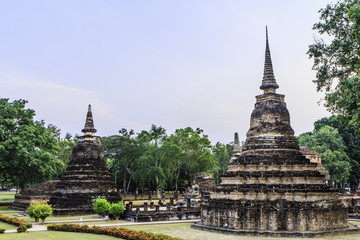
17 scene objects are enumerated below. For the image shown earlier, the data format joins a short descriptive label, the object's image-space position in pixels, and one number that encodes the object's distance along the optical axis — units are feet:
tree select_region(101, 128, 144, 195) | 206.59
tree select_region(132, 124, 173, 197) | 191.59
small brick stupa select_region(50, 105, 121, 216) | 97.96
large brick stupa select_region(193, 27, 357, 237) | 59.62
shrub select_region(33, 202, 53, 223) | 76.23
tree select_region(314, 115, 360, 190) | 197.90
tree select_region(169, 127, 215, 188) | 215.92
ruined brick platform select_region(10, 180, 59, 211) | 113.70
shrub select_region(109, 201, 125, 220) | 83.41
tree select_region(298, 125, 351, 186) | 172.55
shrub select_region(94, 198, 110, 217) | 85.22
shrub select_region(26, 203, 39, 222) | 76.58
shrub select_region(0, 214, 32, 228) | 67.46
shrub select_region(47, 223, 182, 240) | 51.70
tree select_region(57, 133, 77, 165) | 206.34
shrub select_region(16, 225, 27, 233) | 63.35
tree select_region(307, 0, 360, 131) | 53.16
